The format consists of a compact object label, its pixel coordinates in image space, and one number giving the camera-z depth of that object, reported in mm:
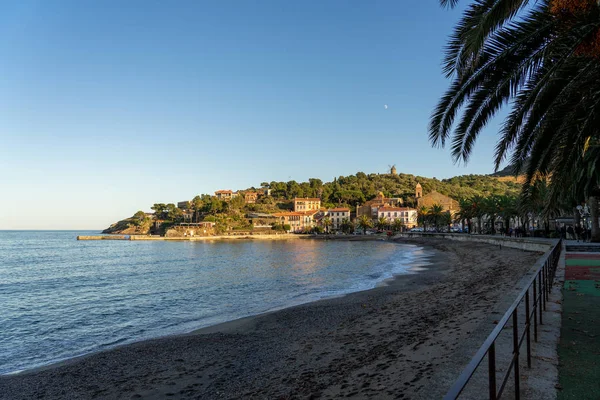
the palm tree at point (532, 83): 4938
